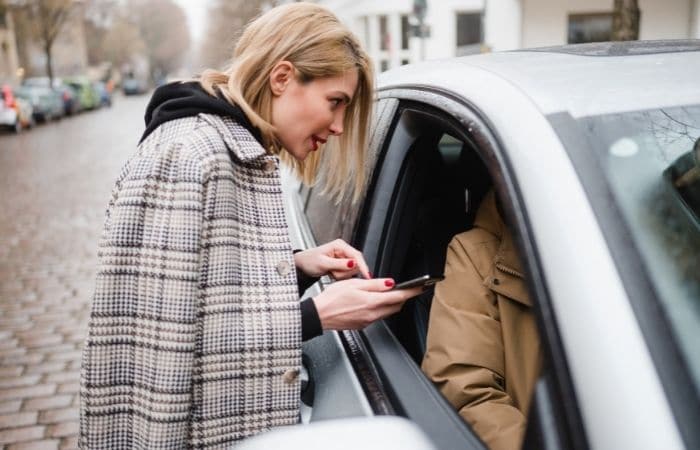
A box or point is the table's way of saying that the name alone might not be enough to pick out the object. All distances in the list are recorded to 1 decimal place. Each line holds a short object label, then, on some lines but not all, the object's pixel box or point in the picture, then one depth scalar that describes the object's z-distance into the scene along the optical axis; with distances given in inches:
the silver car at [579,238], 35.5
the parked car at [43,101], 927.0
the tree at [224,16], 1747.0
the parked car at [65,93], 1133.7
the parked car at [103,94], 1441.8
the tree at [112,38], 2559.1
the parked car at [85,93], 1290.6
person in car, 55.8
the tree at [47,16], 1411.2
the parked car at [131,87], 2114.9
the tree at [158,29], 3041.3
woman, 53.1
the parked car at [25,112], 833.7
